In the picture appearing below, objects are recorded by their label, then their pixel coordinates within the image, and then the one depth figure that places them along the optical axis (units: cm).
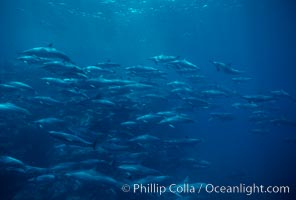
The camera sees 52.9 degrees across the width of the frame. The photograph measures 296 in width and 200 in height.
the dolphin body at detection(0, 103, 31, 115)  1032
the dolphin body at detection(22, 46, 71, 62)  1117
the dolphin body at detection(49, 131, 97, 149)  834
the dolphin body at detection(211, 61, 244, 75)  1380
